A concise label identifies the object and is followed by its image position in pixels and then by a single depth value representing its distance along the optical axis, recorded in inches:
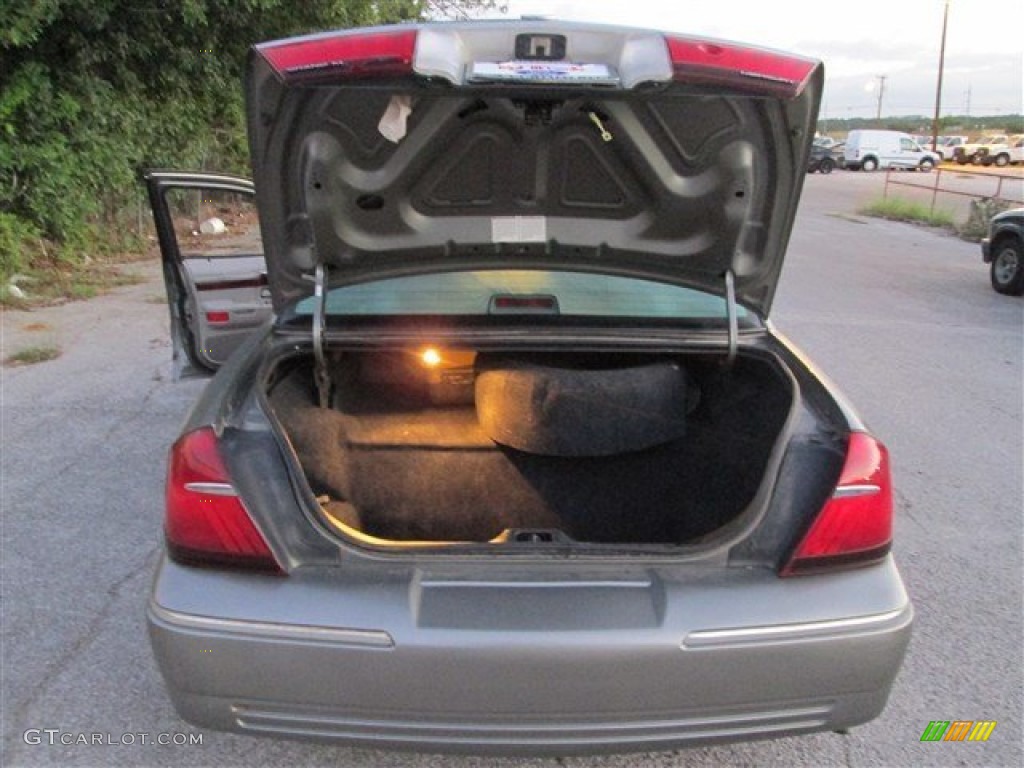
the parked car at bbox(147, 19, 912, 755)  76.2
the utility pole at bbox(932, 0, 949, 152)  1738.4
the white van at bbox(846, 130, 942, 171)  1968.5
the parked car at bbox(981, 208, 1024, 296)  431.8
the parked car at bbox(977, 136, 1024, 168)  2061.3
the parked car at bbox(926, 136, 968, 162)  2325.1
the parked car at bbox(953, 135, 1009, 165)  2126.0
